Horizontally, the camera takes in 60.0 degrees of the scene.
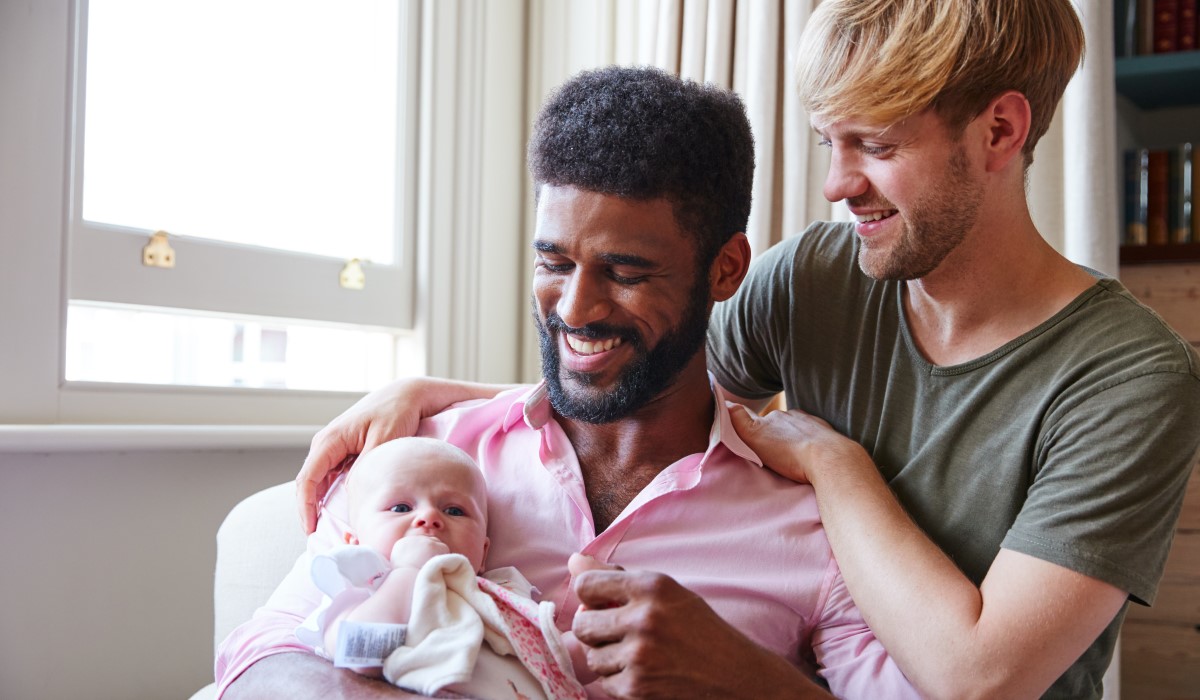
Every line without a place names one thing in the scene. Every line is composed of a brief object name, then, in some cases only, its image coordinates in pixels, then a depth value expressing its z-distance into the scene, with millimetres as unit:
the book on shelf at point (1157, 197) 2373
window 1980
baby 1057
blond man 1200
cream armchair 1570
